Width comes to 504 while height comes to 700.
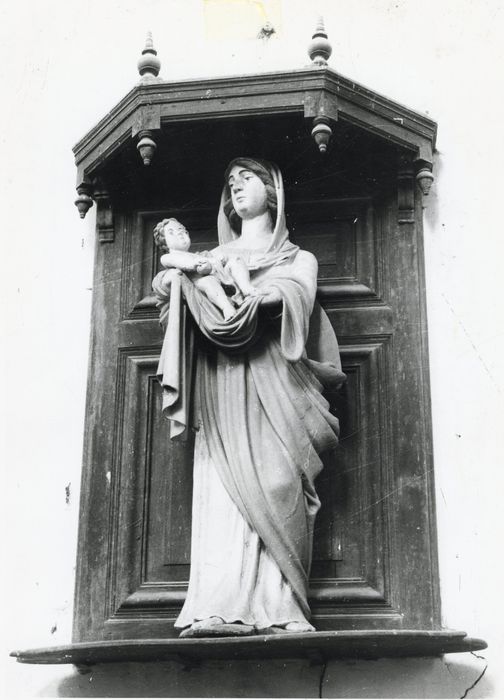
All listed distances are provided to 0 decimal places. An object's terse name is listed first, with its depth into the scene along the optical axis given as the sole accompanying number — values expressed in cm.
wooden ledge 468
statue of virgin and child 495
